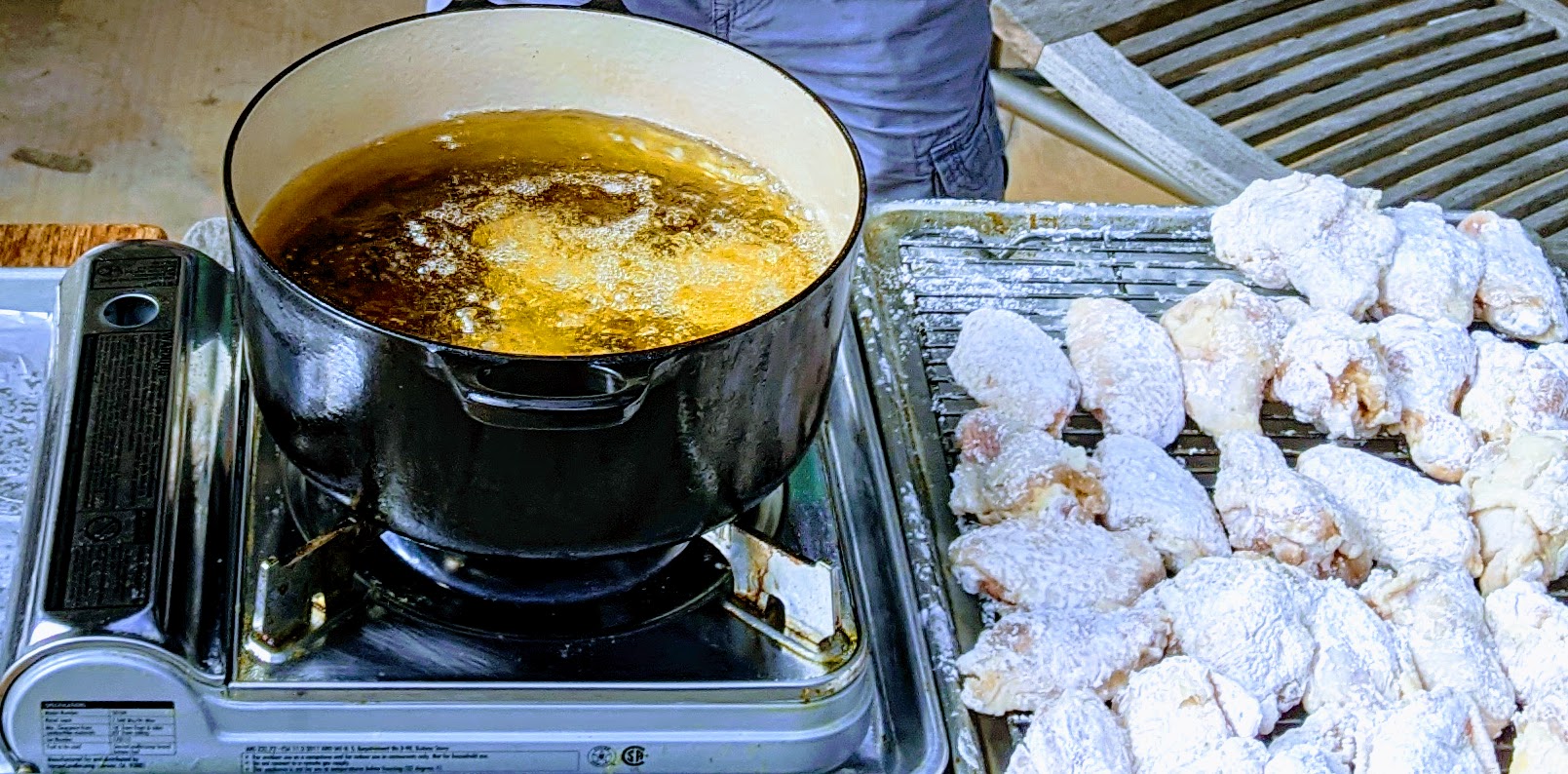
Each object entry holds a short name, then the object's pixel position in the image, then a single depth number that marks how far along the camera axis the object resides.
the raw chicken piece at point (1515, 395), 1.57
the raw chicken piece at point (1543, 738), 1.20
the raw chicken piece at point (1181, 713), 1.14
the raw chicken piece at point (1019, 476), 1.35
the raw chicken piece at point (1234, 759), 1.12
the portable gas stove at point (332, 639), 1.00
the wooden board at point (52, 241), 1.51
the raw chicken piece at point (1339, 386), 1.53
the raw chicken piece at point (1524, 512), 1.41
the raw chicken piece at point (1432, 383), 1.53
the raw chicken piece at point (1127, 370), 1.49
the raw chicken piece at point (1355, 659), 1.24
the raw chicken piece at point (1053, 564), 1.27
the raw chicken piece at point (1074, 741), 1.12
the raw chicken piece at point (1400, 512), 1.41
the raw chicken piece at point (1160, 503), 1.36
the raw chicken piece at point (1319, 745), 1.13
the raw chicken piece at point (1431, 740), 1.15
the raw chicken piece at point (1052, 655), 1.18
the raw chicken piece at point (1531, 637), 1.28
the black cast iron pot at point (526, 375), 0.90
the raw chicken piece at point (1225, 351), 1.52
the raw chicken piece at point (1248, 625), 1.22
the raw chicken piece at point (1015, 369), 1.47
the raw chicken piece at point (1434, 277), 1.70
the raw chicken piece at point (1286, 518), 1.36
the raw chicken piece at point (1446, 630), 1.27
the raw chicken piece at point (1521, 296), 1.72
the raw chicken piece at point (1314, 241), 1.69
